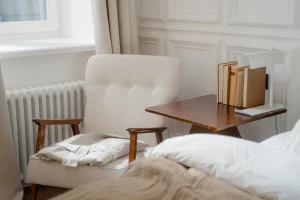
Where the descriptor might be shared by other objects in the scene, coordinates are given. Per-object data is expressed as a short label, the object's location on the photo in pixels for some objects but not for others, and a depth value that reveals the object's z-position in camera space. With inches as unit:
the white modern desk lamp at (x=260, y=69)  89.4
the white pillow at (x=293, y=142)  71.8
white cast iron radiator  110.6
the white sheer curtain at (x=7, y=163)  102.4
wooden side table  87.2
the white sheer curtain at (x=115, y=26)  117.4
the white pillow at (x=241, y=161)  54.6
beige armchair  98.2
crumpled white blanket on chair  91.7
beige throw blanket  55.6
